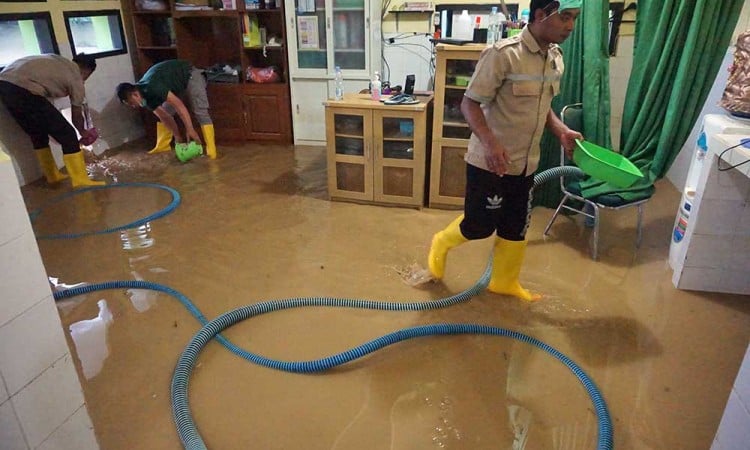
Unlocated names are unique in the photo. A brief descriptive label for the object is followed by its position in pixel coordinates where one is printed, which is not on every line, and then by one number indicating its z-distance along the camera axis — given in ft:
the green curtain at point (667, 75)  8.87
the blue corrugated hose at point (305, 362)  5.72
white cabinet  15.21
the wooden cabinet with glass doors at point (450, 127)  10.52
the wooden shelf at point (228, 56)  16.58
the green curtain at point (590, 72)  9.50
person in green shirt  14.83
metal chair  9.27
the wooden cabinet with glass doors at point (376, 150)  11.18
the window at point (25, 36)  12.70
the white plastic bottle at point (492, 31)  10.43
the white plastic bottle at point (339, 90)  11.88
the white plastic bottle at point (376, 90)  11.65
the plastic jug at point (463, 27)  14.16
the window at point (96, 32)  14.74
